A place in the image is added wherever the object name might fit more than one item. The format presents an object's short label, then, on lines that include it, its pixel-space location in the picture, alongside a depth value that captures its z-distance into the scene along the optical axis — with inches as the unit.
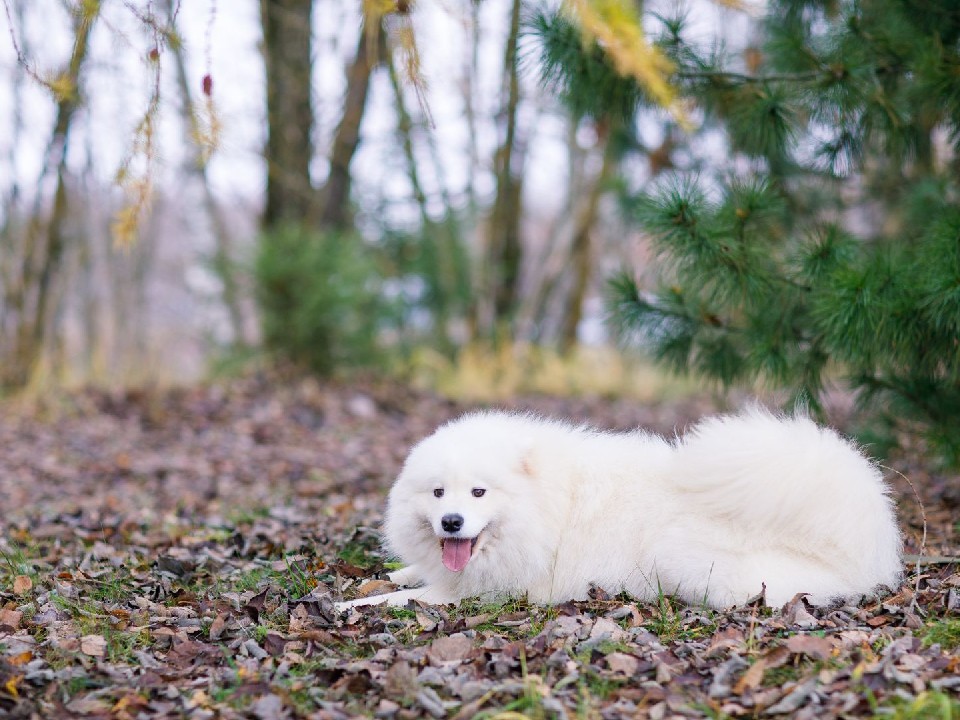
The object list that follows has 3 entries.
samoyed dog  149.6
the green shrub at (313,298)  420.5
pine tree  181.0
